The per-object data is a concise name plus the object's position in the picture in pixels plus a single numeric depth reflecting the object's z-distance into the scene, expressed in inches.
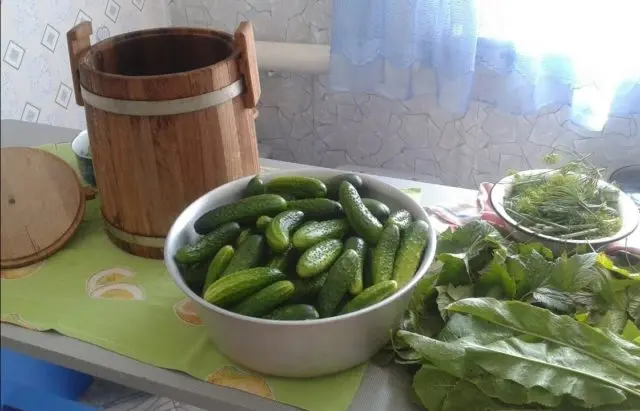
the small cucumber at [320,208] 24.7
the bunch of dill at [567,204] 25.9
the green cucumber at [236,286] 20.7
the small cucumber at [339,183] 26.4
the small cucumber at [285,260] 22.6
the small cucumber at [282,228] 22.5
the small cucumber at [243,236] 23.6
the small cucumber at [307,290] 21.7
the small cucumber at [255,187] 26.1
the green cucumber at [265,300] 20.4
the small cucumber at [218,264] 22.0
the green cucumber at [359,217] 23.5
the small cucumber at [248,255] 22.1
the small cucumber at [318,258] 21.6
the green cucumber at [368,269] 22.4
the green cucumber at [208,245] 22.6
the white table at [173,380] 21.2
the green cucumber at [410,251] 21.9
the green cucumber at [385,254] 22.0
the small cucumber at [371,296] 20.7
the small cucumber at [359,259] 21.4
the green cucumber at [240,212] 24.3
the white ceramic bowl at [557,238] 25.1
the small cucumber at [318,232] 22.8
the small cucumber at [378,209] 24.8
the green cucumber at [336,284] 20.8
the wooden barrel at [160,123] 24.2
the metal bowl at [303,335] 19.8
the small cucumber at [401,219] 23.9
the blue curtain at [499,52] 44.3
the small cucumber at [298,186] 25.9
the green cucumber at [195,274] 22.6
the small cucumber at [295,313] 20.1
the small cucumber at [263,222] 23.7
